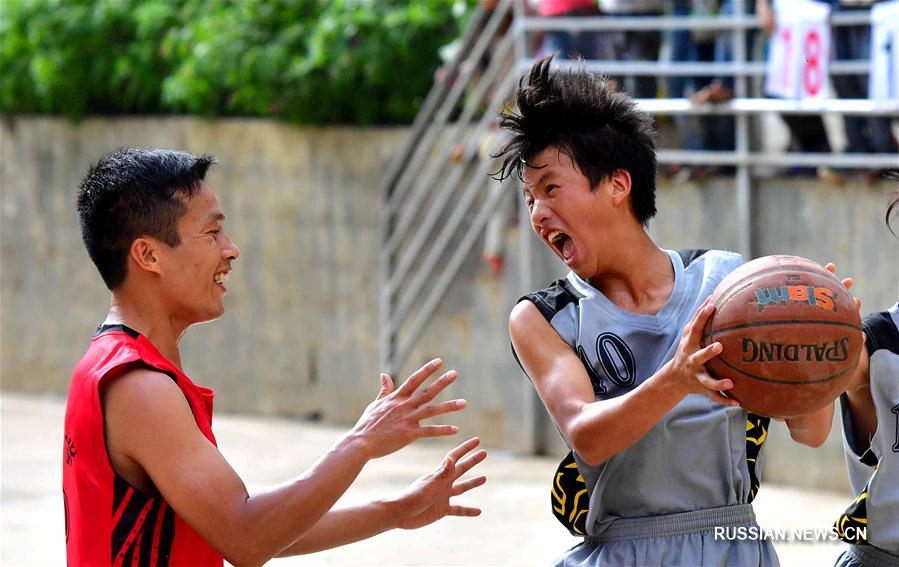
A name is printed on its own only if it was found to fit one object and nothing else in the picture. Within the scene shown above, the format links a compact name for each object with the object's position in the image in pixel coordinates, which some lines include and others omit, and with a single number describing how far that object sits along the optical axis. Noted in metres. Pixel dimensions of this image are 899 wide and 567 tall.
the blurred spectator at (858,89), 15.42
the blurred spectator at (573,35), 17.70
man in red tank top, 5.54
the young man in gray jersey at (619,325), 6.05
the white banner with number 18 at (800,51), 15.40
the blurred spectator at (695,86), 16.72
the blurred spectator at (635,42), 17.17
